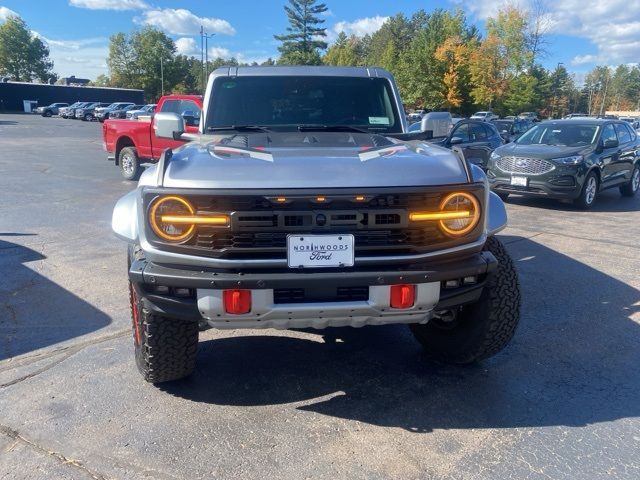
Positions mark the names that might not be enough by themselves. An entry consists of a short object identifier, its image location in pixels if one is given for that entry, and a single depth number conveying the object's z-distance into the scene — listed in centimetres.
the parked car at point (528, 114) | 5672
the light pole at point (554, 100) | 7544
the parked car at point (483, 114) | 4559
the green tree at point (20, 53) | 9031
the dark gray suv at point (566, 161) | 984
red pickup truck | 1155
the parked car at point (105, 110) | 4404
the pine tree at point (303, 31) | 7969
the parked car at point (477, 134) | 1341
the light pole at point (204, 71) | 8208
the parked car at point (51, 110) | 5247
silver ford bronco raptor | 264
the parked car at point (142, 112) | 3591
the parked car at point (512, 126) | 2347
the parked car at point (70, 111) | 4934
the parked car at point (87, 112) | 4734
